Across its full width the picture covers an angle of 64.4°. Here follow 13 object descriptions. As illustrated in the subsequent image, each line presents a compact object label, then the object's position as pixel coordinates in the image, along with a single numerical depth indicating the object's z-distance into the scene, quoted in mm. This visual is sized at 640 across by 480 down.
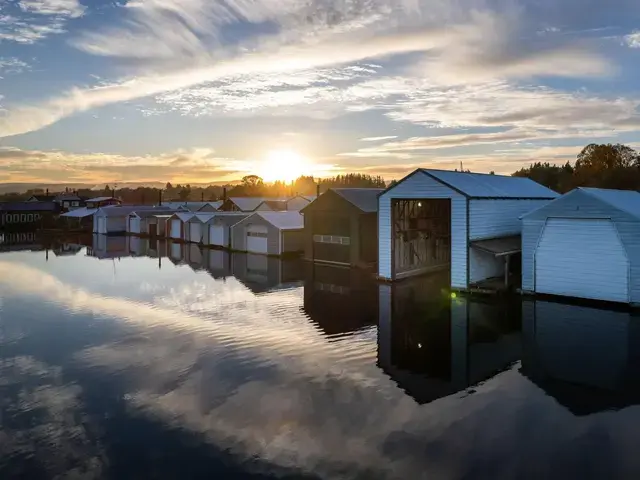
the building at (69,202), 82875
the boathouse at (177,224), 46344
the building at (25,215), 65625
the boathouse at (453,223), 21000
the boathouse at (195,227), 43312
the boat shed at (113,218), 57031
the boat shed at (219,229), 40125
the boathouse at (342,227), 28453
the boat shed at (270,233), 34469
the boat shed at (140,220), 54281
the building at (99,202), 79812
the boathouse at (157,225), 51297
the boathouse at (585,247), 17188
